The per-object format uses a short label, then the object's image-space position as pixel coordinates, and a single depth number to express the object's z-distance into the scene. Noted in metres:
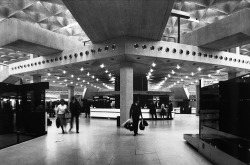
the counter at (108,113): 22.53
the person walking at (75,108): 12.45
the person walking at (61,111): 12.12
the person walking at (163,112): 23.02
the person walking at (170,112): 23.36
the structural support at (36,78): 25.94
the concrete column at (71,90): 45.19
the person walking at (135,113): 11.80
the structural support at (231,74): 23.91
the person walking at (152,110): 22.19
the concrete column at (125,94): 16.27
